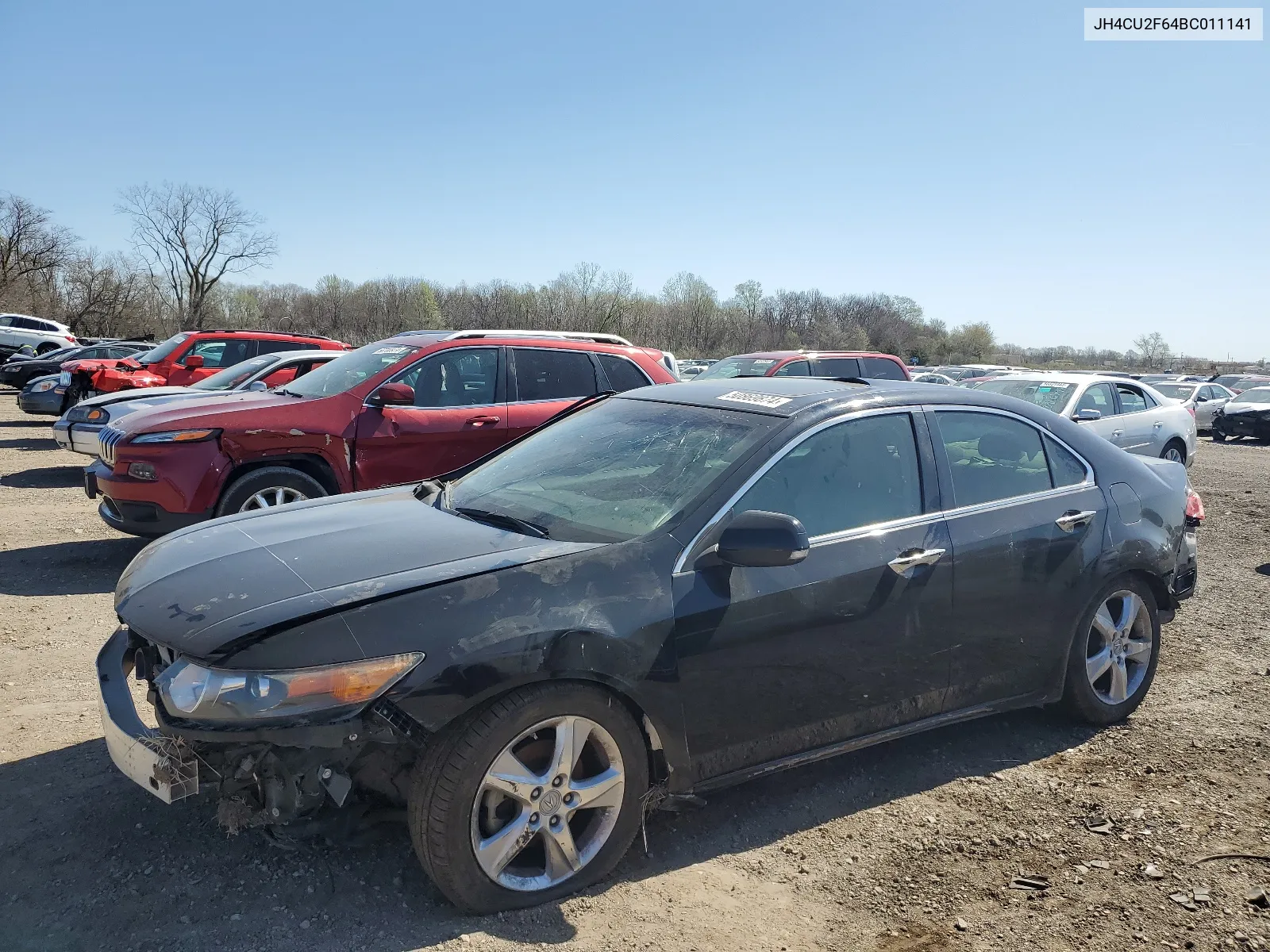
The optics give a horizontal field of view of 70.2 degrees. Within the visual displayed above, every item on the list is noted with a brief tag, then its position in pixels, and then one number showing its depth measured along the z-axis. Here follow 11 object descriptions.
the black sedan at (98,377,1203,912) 2.59
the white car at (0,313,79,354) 32.16
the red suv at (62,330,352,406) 14.63
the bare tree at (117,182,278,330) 69.25
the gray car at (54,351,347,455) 9.14
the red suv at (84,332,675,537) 6.31
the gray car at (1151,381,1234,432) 26.64
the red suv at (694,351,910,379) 12.82
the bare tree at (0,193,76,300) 54.19
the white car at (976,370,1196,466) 11.30
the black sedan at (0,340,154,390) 22.09
